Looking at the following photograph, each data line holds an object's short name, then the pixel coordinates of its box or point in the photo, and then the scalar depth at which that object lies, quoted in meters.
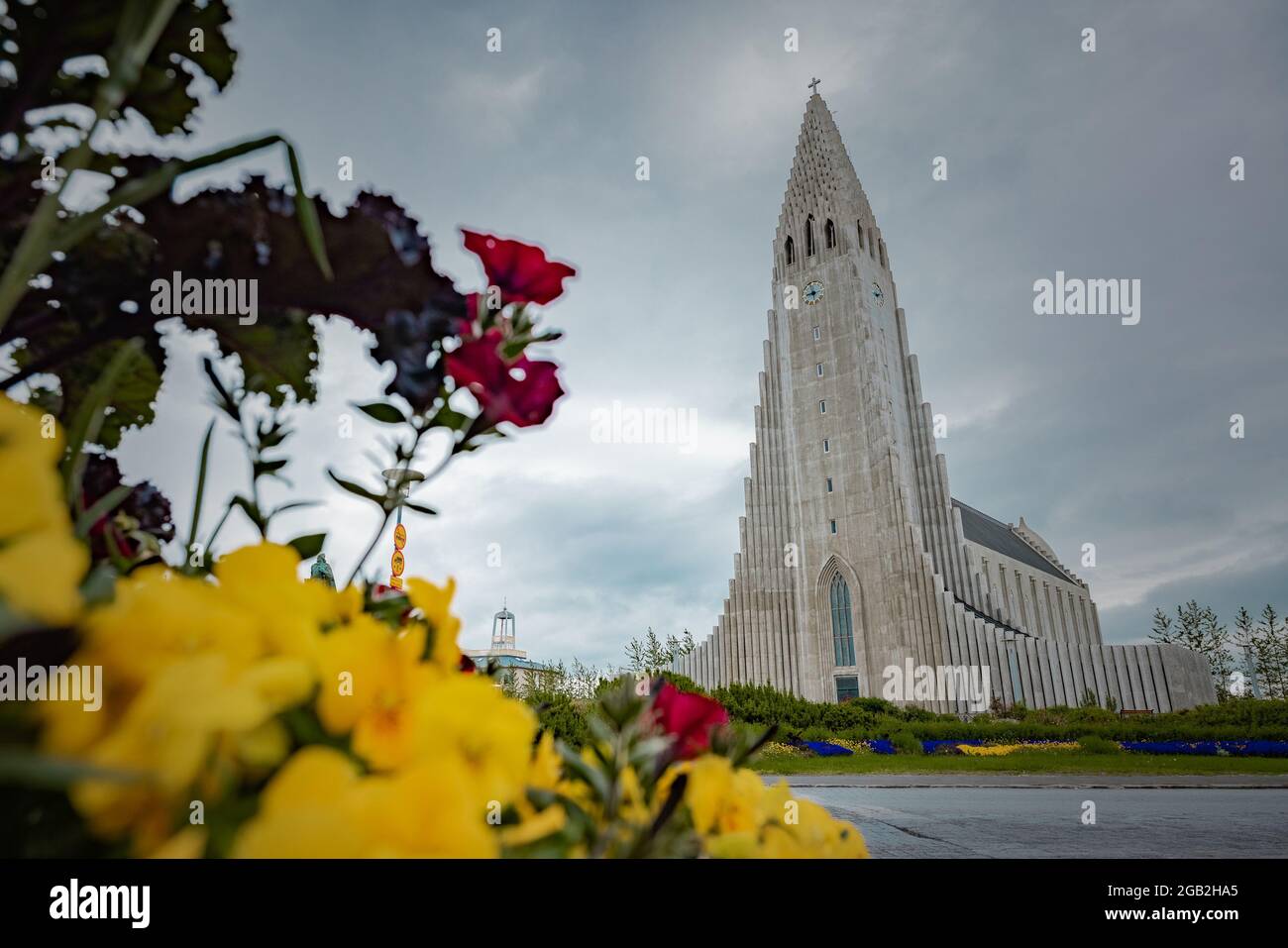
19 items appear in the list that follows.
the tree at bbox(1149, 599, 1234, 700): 35.44
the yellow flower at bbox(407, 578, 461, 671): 0.51
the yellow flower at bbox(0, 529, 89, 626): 0.29
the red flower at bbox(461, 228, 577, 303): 0.79
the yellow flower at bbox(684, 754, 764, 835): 0.58
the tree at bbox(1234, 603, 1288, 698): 32.09
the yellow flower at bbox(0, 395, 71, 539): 0.31
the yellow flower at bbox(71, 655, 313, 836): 0.28
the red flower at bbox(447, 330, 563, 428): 0.73
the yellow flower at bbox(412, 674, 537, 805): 0.40
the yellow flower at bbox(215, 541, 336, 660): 0.39
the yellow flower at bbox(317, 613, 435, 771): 0.38
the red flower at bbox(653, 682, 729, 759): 0.71
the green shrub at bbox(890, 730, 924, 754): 17.41
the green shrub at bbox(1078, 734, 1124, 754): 15.48
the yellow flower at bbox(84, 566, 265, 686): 0.34
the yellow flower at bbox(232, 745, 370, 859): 0.29
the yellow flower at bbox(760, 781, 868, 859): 0.55
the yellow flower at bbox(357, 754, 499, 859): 0.33
